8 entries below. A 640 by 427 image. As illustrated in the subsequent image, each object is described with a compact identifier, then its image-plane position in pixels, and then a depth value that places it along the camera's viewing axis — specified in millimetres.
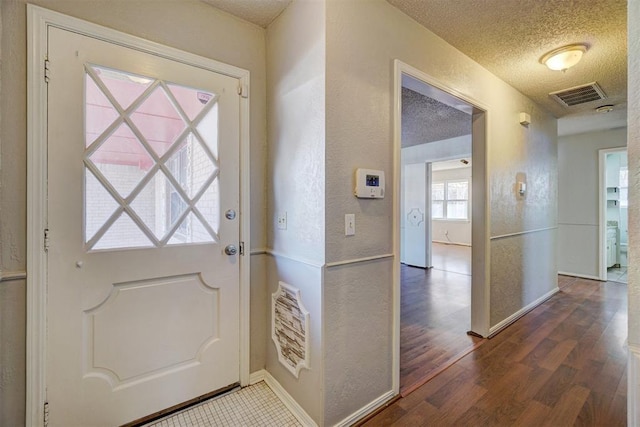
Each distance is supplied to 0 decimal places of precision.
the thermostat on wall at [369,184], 1589
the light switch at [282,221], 1819
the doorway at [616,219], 5034
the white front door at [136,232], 1396
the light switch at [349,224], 1564
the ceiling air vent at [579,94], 2990
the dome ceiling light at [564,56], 2231
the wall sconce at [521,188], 3049
